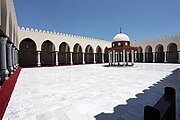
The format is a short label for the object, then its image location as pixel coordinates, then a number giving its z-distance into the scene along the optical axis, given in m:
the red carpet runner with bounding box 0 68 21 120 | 3.66
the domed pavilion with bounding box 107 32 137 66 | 22.05
